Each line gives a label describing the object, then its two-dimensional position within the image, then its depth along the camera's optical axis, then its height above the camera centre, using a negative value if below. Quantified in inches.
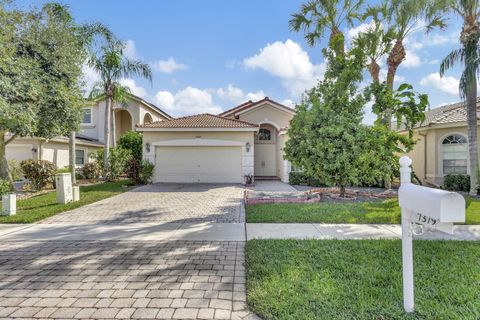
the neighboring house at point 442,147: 560.1 +34.5
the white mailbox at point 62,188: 386.6 -35.4
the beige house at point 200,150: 660.7 +34.1
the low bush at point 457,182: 516.4 -42.6
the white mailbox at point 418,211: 86.8 -18.2
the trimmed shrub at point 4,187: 429.1 -37.2
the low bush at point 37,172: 550.0 -15.1
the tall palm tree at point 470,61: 424.8 +172.2
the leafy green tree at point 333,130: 369.4 +48.0
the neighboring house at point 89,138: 690.2 +98.4
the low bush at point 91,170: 732.0 -16.4
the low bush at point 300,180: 617.3 -43.2
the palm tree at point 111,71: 660.1 +257.1
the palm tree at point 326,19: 492.7 +291.1
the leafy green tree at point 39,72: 342.6 +141.4
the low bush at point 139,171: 628.5 -16.9
